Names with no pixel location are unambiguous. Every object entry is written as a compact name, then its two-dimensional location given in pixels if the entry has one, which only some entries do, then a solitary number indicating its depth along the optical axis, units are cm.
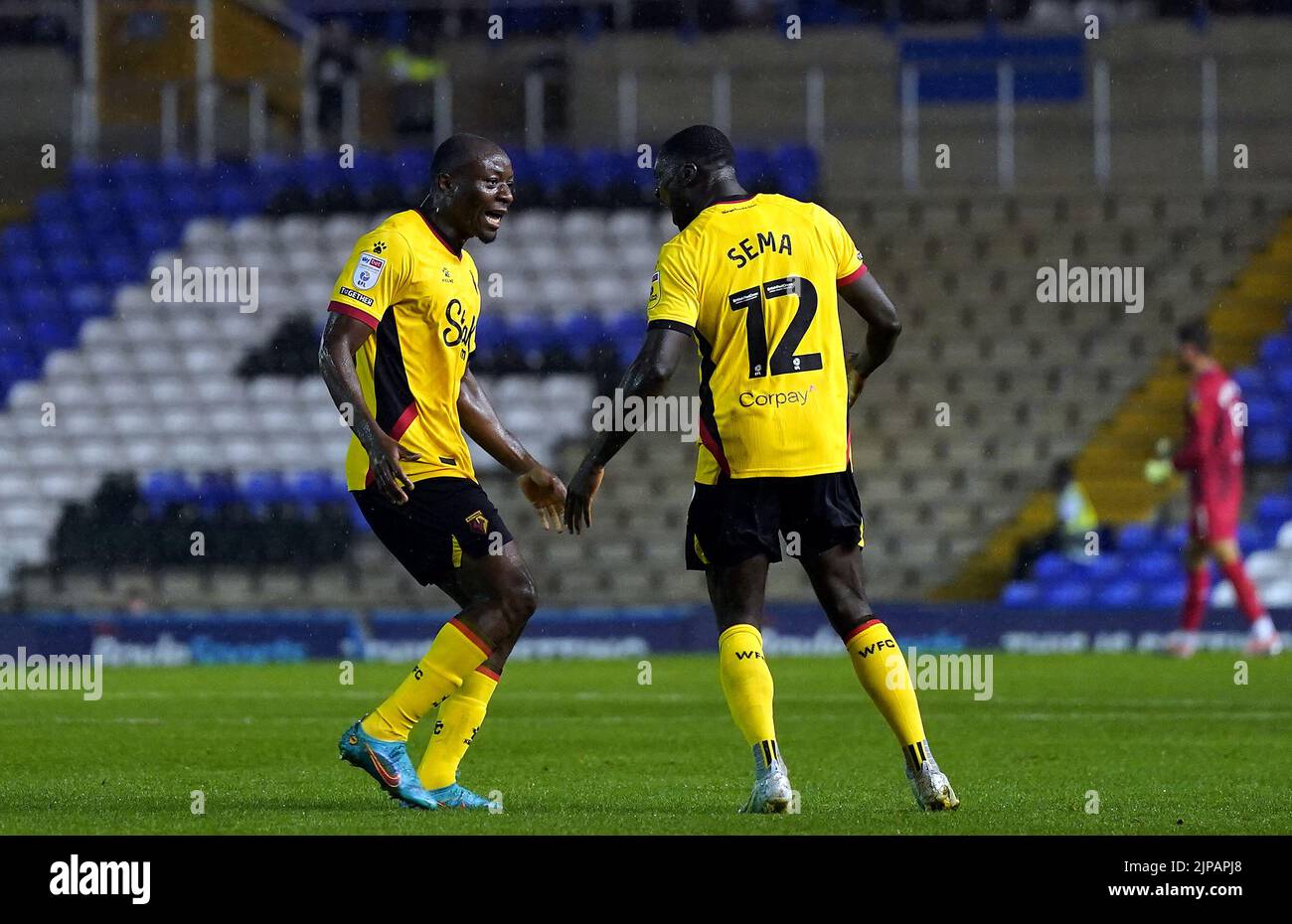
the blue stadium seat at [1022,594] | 1848
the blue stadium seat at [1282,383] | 1961
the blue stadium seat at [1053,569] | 1862
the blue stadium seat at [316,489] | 1945
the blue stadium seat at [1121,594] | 1845
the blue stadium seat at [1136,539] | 1881
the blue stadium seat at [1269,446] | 1919
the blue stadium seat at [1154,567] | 1859
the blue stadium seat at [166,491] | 1916
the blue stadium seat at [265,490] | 1941
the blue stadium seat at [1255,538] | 1875
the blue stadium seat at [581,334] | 2069
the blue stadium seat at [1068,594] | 1844
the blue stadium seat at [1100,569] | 1869
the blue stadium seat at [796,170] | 2122
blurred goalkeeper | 1527
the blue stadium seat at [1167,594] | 1830
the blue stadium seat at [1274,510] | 1886
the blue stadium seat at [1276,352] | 1994
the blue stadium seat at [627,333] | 2064
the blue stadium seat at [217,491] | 1912
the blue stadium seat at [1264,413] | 1928
